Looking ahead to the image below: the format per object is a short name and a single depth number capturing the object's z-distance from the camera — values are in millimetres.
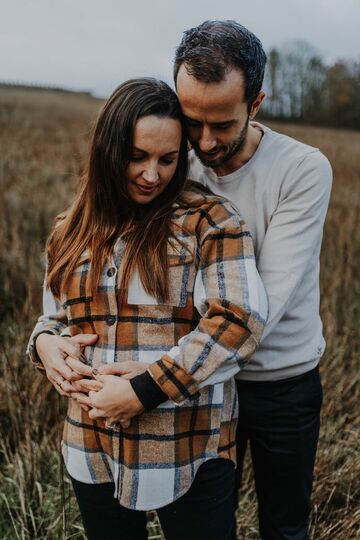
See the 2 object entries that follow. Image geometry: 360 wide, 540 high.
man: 1300
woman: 1162
